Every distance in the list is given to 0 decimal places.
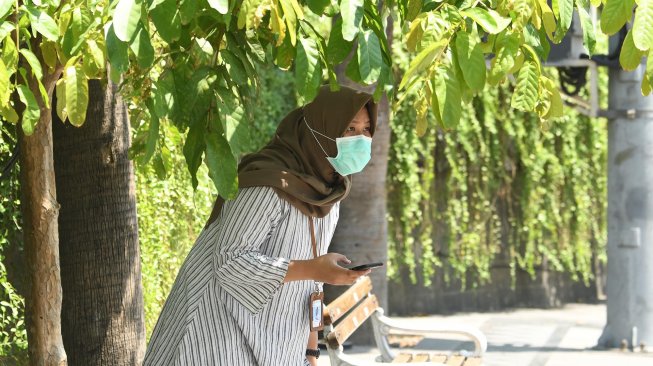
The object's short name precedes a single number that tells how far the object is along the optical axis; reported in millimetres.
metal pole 17650
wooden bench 11263
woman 6974
